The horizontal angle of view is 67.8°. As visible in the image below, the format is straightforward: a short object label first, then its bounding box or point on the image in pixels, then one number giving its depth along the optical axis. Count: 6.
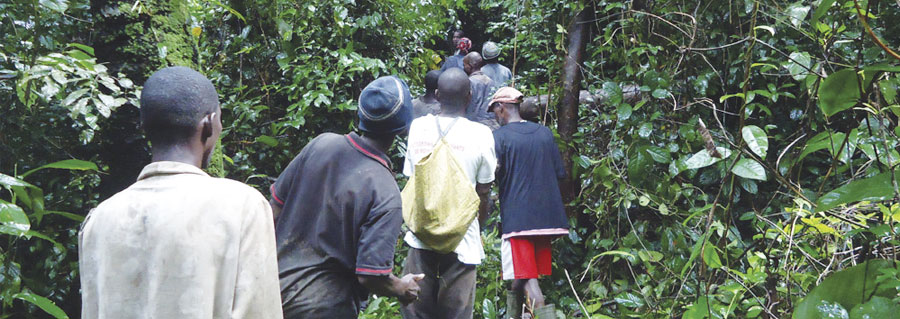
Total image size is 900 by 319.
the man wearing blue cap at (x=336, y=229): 2.47
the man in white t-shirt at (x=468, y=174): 3.71
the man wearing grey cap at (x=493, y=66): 7.98
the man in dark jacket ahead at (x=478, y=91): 6.76
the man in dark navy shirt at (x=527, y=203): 4.30
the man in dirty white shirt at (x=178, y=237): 1.55
